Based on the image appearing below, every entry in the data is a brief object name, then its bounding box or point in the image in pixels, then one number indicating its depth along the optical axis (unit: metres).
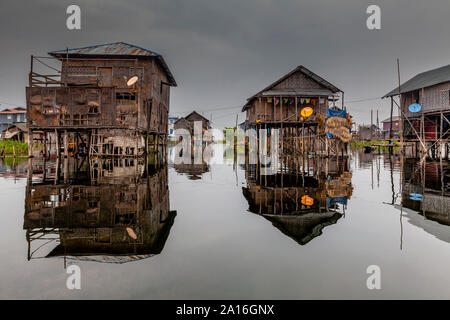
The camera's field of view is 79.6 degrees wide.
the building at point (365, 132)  66.14
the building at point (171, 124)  87.14
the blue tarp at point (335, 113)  19.80
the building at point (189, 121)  54.59
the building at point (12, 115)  61.03
